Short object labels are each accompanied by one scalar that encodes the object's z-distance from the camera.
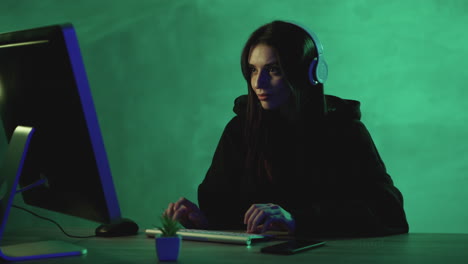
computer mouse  2.52
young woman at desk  2.87
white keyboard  2.30
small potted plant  2.10
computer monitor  2.01
